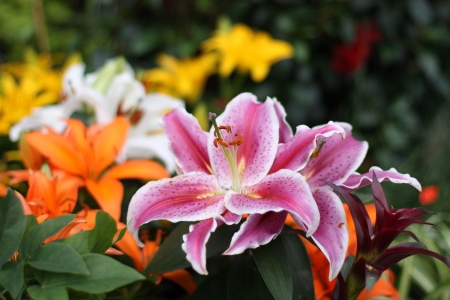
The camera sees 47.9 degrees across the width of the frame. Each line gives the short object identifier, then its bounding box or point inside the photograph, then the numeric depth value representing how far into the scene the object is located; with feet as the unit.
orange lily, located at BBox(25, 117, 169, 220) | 1.70
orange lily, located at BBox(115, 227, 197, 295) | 1.50
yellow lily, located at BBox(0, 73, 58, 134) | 2.76
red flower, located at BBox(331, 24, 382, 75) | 5.53
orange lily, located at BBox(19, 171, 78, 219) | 1.43
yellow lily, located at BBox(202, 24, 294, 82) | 4.09
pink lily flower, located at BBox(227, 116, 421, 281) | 1.20
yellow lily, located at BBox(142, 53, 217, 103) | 4.14
